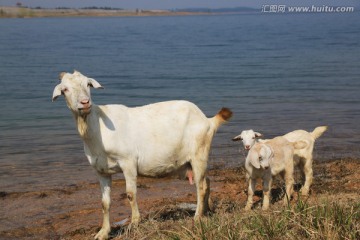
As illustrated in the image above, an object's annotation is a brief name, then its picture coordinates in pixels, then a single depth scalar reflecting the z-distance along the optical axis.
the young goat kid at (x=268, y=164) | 10.12
